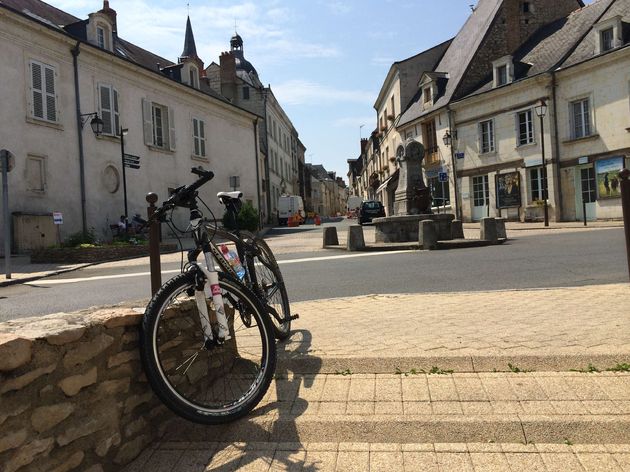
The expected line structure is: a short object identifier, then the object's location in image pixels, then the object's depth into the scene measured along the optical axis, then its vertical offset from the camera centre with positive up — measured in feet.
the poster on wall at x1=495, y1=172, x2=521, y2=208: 89.56 +5.41
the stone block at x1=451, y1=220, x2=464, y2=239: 51.08 -0.56
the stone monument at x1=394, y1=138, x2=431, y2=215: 52.80 +4.10
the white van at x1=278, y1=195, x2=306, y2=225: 133.69 +6.21
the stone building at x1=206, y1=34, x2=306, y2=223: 140.87 +34.53
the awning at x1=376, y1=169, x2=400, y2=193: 133.90 +12.31
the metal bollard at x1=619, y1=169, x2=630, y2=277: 14.74 +0.37
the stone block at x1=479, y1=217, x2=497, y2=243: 46.09 -0.56
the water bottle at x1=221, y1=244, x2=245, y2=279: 11.75 -0.55
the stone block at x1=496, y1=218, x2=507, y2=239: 49.56 -0.75
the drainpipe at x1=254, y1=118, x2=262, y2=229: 113.19 +17.28
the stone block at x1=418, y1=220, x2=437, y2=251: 43.24 -0.73
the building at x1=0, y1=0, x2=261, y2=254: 60.13 +16.73
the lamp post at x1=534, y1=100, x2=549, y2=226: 77.63 +12.00
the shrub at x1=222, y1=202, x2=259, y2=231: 67.76 +2.31
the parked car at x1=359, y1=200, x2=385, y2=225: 106.11 +3.47
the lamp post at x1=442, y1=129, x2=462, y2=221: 100.94 +12.98
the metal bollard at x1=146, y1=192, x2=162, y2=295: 13.00 -0.31
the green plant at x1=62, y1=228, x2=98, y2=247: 53.14 +0.34
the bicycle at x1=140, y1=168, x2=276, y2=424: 8.86 -1.81
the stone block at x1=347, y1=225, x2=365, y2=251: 45.91 -0.88
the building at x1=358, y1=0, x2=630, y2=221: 76.64 +18.04
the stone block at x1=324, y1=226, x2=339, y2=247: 51.78 -0.70
